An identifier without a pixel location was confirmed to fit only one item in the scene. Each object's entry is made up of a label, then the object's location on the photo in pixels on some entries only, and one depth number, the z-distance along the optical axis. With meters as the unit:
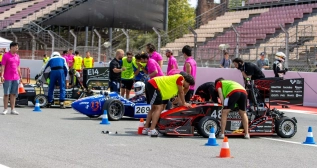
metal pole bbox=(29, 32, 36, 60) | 39.11
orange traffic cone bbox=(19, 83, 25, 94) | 16.83
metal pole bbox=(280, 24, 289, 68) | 23.89
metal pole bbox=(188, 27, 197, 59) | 28.02
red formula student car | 11.92
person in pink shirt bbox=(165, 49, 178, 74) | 16.13
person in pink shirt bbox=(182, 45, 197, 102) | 14.30
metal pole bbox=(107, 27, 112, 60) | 45.67
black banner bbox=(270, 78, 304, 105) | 13.04
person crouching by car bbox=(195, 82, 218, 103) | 13.69
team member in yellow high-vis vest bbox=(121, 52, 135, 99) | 17.81
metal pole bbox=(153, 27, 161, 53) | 29.51
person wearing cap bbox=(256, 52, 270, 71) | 23.70
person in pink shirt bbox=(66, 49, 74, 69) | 25.94
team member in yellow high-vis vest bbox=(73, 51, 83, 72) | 26.84
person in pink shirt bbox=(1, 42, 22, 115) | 15.48
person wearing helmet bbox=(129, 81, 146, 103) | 14.88
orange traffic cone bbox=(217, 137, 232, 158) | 9.48
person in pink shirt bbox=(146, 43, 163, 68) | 16.23
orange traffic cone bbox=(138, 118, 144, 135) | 12.34
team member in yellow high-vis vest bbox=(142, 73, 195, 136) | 11.94
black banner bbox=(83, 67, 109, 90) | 19.00
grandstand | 28.20
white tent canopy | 31.97
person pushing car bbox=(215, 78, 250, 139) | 11.75
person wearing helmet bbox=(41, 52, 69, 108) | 17.69
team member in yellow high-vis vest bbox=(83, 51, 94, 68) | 26.67
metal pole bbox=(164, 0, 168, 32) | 48.73
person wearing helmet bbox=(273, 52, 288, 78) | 17.03
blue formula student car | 14.70
